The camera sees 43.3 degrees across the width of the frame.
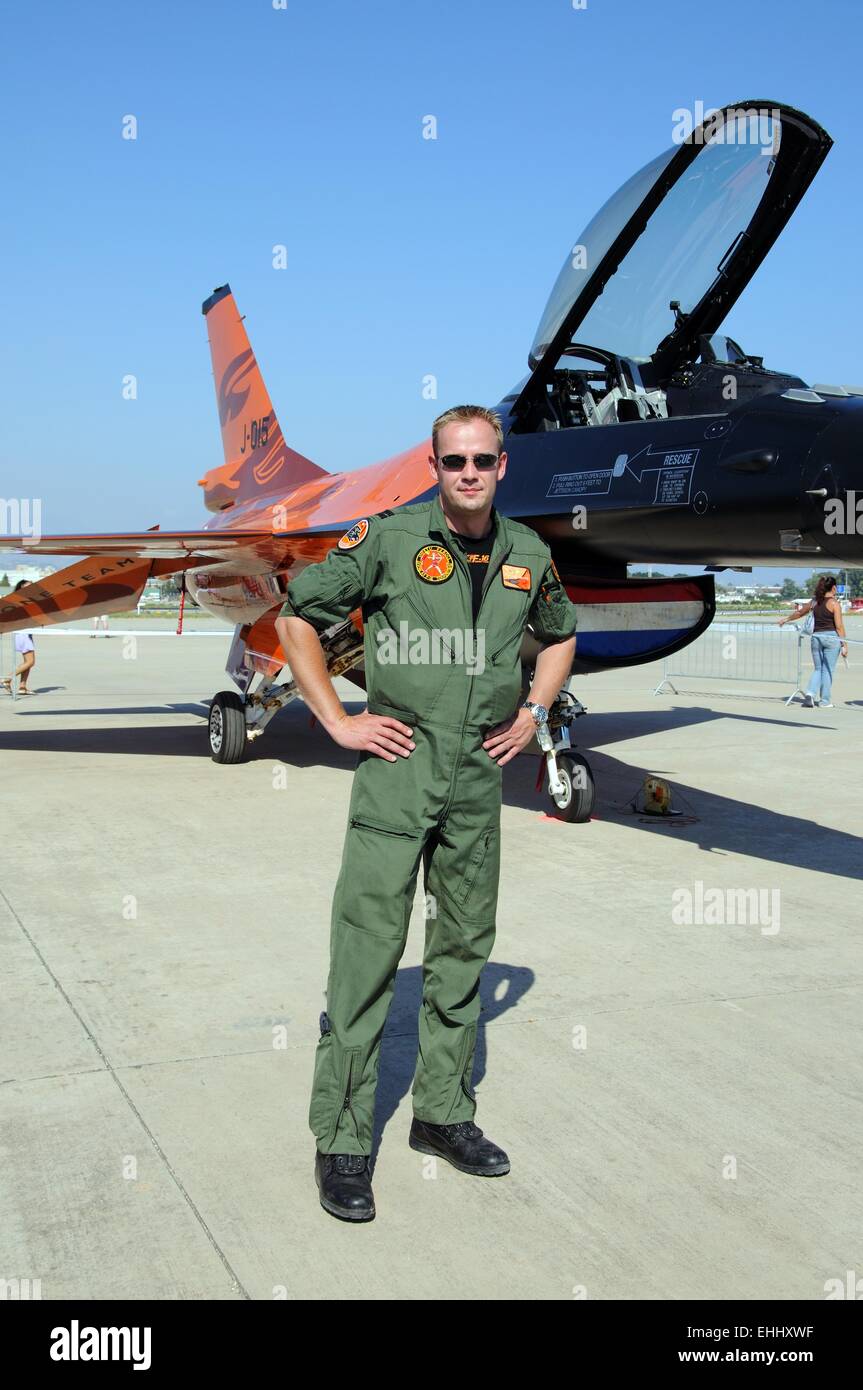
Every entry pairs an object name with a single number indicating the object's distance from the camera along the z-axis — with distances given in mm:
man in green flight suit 2918
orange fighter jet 5410
